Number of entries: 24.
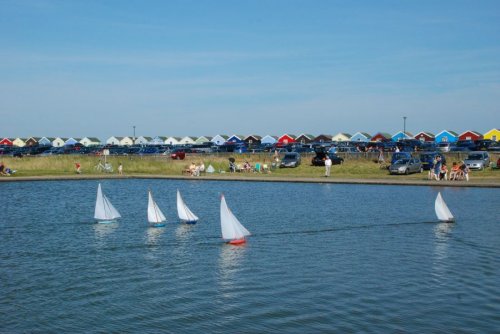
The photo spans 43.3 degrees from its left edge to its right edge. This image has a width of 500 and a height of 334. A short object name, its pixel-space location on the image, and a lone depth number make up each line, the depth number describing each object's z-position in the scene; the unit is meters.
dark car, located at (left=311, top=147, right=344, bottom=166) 65.75
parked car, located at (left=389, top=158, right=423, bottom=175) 57.00
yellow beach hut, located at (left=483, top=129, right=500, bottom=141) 108.36
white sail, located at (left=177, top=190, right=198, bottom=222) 31.06
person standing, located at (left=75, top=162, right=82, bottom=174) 66.11
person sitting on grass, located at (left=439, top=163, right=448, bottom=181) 51.78
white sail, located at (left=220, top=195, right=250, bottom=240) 25.20
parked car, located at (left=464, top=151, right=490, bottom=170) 56.34
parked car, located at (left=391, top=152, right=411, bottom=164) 59.47
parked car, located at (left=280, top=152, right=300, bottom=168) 65.78
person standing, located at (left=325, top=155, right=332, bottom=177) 56.06
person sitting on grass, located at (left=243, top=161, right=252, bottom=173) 65.56
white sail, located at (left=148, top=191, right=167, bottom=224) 30.52
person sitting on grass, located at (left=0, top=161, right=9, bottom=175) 61.53
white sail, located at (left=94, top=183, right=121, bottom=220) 31.83
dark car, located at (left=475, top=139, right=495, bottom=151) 75.88
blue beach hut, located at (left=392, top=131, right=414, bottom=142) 113.19
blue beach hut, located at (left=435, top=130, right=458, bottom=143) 117.50
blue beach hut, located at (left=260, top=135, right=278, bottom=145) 140.62
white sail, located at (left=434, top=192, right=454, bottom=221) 30.88
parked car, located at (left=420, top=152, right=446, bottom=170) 58.72
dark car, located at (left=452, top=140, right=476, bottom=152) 76.08
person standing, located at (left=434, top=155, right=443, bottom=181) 51.19
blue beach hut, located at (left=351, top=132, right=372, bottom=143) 131.62
